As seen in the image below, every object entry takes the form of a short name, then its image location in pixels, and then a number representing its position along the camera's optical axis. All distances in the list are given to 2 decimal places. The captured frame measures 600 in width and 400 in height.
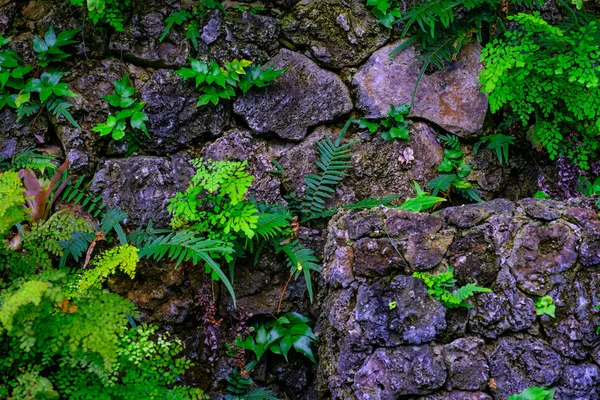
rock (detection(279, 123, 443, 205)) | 4.57
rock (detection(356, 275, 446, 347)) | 3.31
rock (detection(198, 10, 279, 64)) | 4.61
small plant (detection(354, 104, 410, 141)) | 4.61
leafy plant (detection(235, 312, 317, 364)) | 4.05
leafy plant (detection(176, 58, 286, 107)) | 4.41
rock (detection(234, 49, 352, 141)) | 4.58
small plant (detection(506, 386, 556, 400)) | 3.00
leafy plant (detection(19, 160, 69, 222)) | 3.98
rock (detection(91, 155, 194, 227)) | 4.30
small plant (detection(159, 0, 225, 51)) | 4.58
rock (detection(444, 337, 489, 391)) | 3.20
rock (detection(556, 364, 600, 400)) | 3.18
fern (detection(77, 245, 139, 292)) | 3.29
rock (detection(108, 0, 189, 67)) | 4.58
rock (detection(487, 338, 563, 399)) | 3.18
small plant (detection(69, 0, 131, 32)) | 4.39
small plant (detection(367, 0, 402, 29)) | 4.70
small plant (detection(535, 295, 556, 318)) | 3.27
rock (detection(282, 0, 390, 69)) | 4.73
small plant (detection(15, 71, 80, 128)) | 4.30
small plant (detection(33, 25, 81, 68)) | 4.40
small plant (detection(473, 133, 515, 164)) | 4.62
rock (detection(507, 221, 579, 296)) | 3.33
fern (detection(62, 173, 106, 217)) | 4.23
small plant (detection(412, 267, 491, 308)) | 3.29
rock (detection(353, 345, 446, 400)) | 3.22
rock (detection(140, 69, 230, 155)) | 4.48
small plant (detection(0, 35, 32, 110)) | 4.28
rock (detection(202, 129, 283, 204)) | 4.45
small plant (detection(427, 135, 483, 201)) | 4.51
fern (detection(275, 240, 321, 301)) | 4.06
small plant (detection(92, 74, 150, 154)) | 4.35
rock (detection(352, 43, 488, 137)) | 4.70
